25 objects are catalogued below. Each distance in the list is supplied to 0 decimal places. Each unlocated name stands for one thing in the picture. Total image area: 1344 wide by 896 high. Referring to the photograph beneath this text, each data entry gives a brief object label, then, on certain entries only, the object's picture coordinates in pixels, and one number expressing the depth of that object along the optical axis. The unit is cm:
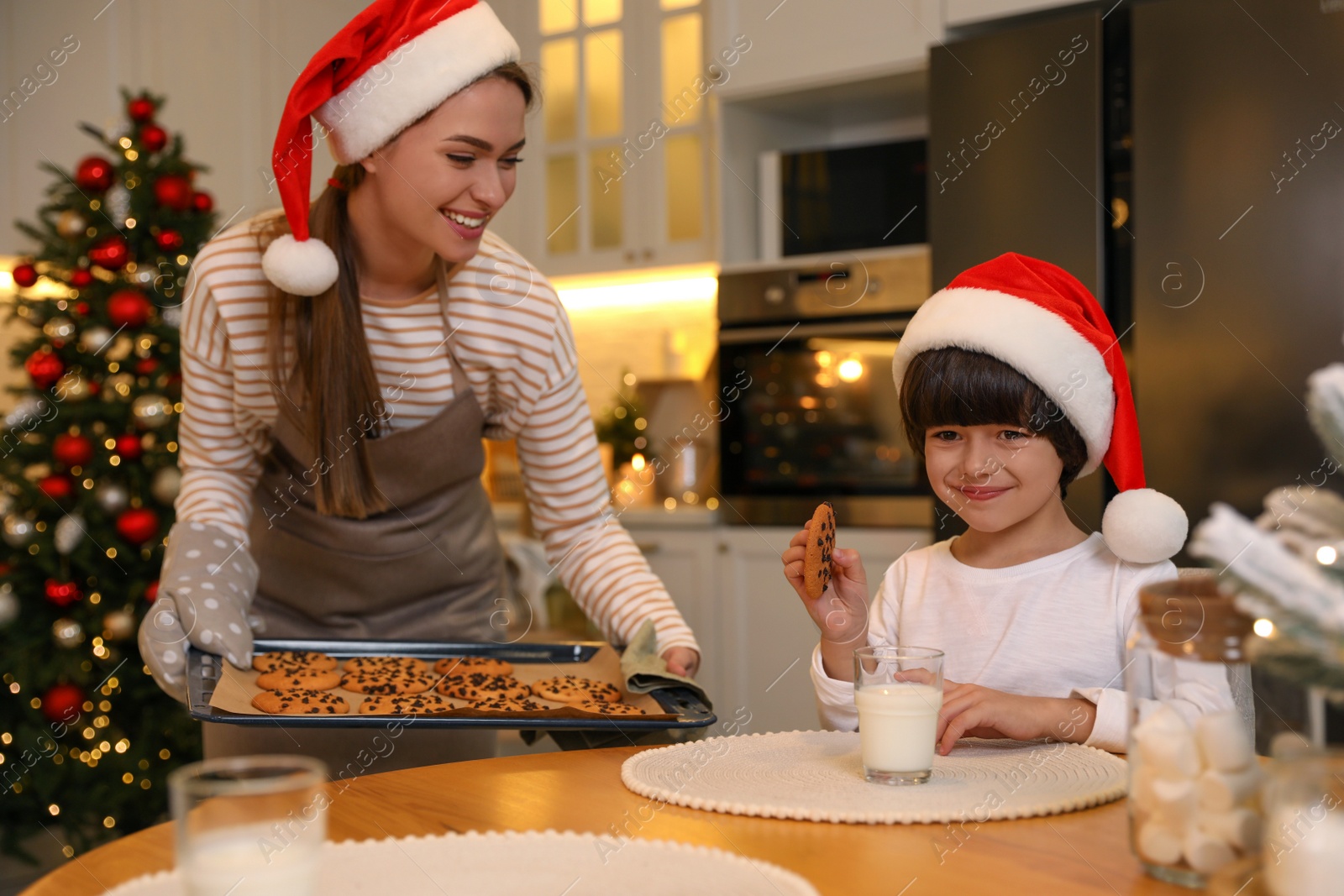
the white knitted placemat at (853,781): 80
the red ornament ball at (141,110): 297
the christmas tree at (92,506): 278
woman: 149
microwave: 311
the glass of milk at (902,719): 87
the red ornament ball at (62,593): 279
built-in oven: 308
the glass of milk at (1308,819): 51
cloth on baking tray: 124
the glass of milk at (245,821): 50
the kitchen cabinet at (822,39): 302
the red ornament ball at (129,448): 282
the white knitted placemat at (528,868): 66
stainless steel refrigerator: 237
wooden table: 67
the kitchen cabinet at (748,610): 321
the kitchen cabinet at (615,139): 367
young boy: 119
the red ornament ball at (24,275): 288
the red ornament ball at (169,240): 290
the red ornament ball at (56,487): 277
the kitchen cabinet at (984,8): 279
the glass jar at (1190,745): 58
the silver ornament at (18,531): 277
